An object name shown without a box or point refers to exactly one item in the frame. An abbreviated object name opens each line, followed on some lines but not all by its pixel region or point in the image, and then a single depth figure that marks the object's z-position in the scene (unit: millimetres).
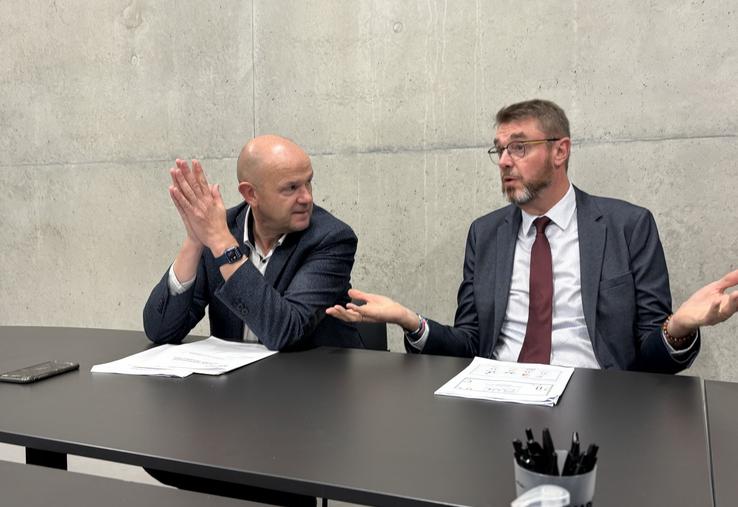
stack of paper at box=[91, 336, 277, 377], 1516
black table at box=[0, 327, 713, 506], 887
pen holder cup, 704
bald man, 1800
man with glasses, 1976
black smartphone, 1457
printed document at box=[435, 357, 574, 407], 1247
